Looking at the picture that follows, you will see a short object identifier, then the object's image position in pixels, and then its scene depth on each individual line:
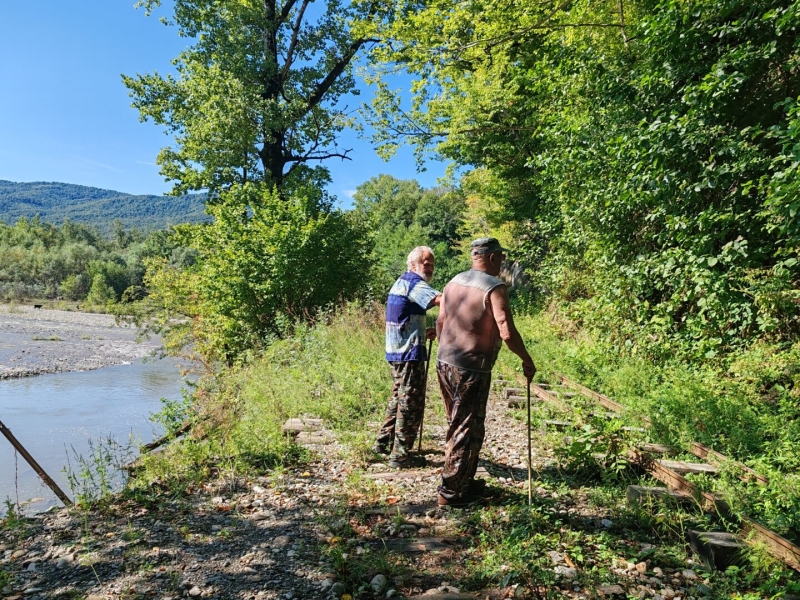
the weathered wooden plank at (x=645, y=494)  3.83
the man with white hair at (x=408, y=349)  4.84
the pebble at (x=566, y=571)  2.95
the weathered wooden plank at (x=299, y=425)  6.29
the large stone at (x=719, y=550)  3.07
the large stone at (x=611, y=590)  2.80
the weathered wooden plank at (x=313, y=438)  5.88
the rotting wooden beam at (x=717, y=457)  4.09
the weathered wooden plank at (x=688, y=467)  4.37
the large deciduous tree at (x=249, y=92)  18.16
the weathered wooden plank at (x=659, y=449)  4.90
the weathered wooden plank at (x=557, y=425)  5.86
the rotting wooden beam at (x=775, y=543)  2.90
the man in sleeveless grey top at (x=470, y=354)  3.82
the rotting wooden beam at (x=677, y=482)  3.69
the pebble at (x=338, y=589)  2.89
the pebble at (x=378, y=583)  2.93
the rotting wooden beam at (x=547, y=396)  6.66
